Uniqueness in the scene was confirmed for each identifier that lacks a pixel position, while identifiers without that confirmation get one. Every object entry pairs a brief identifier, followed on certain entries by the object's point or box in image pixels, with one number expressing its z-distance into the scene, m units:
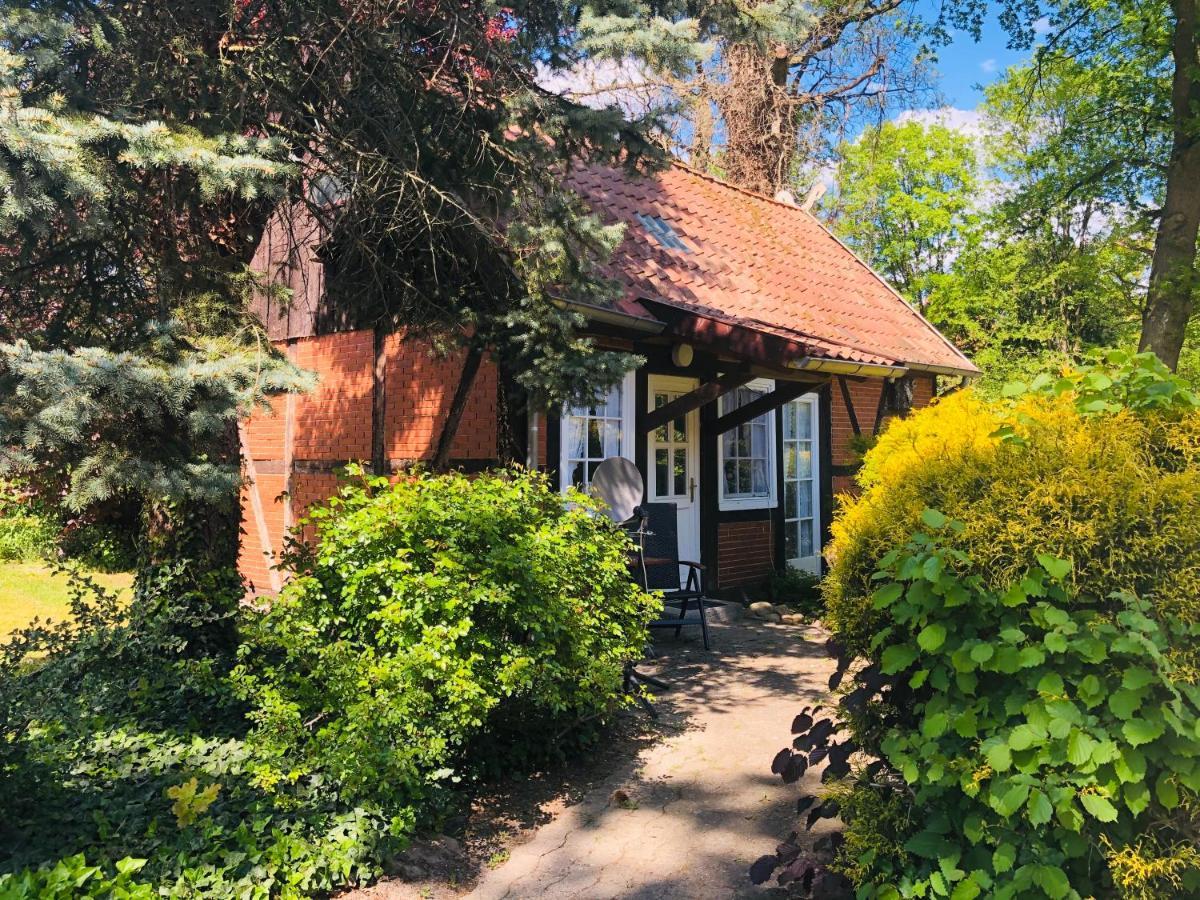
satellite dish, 6.91
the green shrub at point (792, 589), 9.67
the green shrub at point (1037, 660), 2.15
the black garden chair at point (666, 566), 6.92
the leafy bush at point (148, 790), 2.99
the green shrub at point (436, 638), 3.62
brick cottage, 7.34
